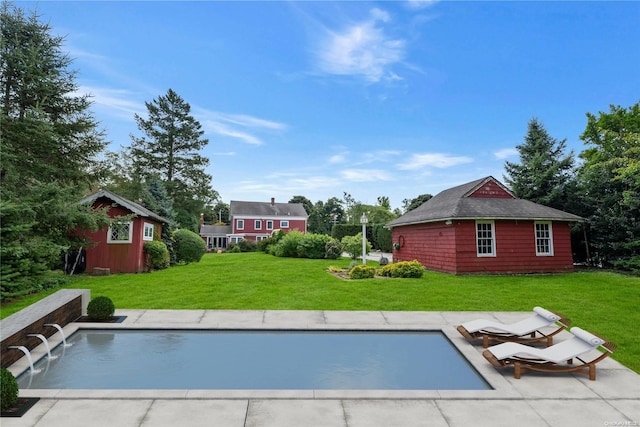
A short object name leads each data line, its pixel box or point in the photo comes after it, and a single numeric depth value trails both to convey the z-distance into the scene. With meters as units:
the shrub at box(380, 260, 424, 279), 15.52
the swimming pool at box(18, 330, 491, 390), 5.10
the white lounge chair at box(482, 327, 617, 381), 5.08
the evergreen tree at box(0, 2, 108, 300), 11.83
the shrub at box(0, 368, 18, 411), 3.90
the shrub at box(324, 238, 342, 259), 26.62
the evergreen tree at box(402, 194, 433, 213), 38.22
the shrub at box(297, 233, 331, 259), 26.94
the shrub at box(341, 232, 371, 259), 22.58
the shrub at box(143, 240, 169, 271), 18.17
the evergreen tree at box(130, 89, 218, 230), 39.59
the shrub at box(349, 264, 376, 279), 15.41
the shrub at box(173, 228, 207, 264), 22.72
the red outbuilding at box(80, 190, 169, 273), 16.89
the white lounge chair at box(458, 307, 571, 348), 6.51
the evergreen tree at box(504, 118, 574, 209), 22.72
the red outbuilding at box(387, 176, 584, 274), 16.81
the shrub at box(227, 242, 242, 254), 39.25
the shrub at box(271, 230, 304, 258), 27.75
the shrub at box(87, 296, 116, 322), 8.00
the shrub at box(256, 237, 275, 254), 34.09
